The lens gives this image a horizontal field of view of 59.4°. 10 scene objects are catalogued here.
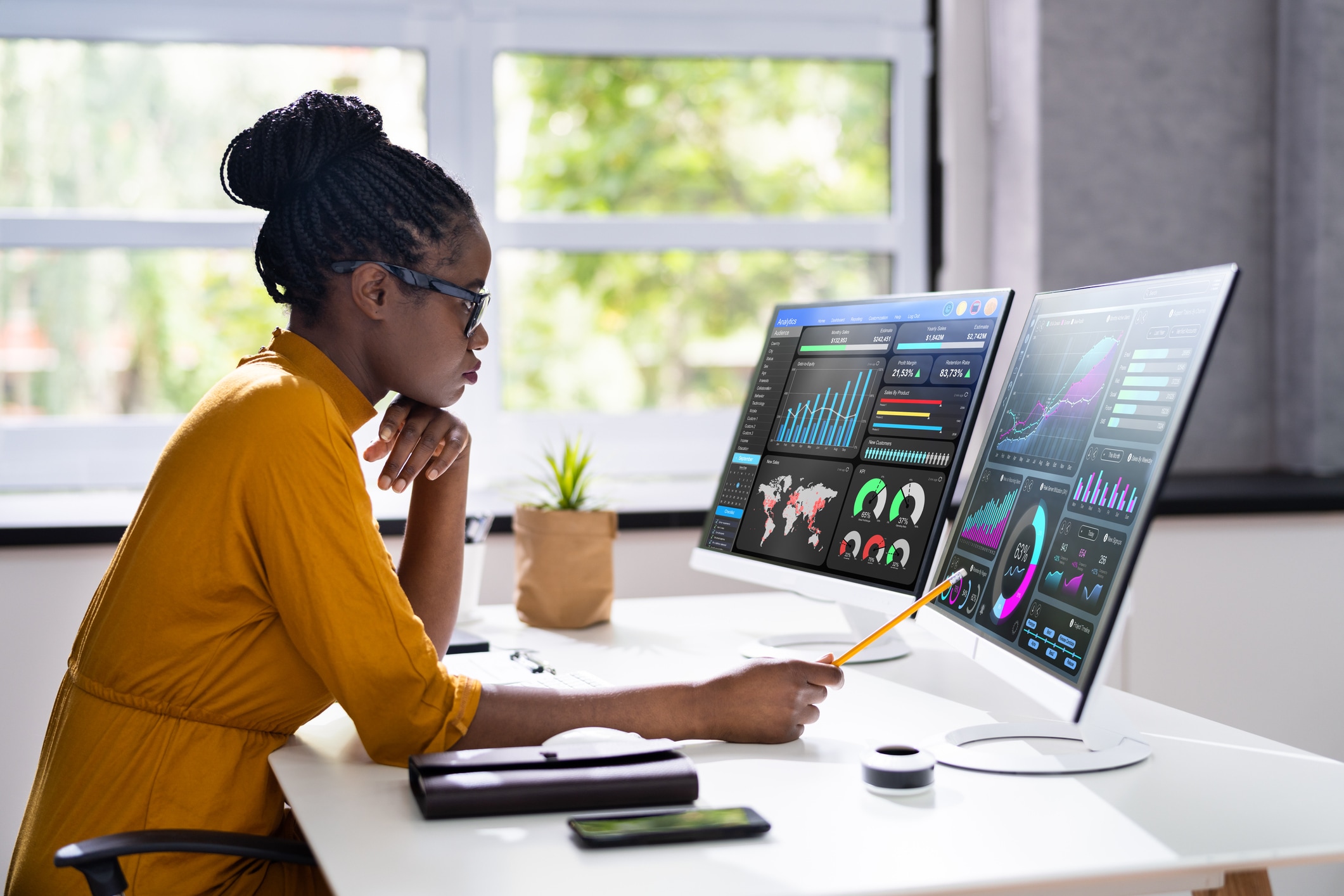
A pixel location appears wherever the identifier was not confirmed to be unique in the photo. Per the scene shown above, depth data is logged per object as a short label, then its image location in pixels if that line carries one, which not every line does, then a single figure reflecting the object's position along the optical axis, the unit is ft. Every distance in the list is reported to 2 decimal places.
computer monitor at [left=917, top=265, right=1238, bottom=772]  3.30
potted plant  6.17
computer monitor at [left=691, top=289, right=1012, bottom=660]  4.82
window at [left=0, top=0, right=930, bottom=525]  8.63
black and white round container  3.44
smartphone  3.06
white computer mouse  3.71
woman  3.65
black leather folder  3.29
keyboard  4.76
